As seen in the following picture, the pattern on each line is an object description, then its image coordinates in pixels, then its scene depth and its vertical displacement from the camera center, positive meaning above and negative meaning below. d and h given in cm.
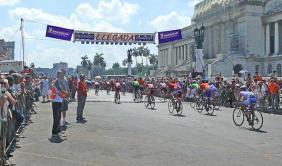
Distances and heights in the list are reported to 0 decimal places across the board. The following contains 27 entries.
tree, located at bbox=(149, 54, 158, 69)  16588 +940
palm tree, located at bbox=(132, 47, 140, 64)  16126 +1139
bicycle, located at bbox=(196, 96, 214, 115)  2302 -97
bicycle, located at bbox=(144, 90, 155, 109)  2672 -86
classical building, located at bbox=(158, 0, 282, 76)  8019 +886
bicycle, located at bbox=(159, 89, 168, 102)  3532 -82
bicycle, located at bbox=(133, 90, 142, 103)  3338 -79
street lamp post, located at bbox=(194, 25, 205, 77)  4006 +303
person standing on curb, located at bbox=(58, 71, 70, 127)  1377 -2
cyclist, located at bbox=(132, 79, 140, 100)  3356 -14
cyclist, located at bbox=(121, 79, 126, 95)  5083 -1
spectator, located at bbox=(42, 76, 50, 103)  3058 -32
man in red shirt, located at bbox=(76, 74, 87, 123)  1806 -45
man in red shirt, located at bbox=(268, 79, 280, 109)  2484 -31
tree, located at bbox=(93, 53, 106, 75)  17900 +926
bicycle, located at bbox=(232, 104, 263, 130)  1641 -108
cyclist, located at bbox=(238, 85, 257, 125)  1641 -44
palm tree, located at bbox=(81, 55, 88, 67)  16462 +853
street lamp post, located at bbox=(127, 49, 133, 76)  6282 +397
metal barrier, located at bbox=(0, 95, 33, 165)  835 -93
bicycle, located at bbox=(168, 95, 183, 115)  2244 -90
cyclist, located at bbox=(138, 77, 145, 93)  3405 +8
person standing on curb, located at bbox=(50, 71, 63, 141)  1295 -64
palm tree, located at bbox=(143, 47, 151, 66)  16275 +1166
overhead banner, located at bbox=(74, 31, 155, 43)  4328 +449
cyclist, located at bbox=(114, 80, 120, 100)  3188 -22
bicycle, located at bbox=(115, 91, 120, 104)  3247 -78
